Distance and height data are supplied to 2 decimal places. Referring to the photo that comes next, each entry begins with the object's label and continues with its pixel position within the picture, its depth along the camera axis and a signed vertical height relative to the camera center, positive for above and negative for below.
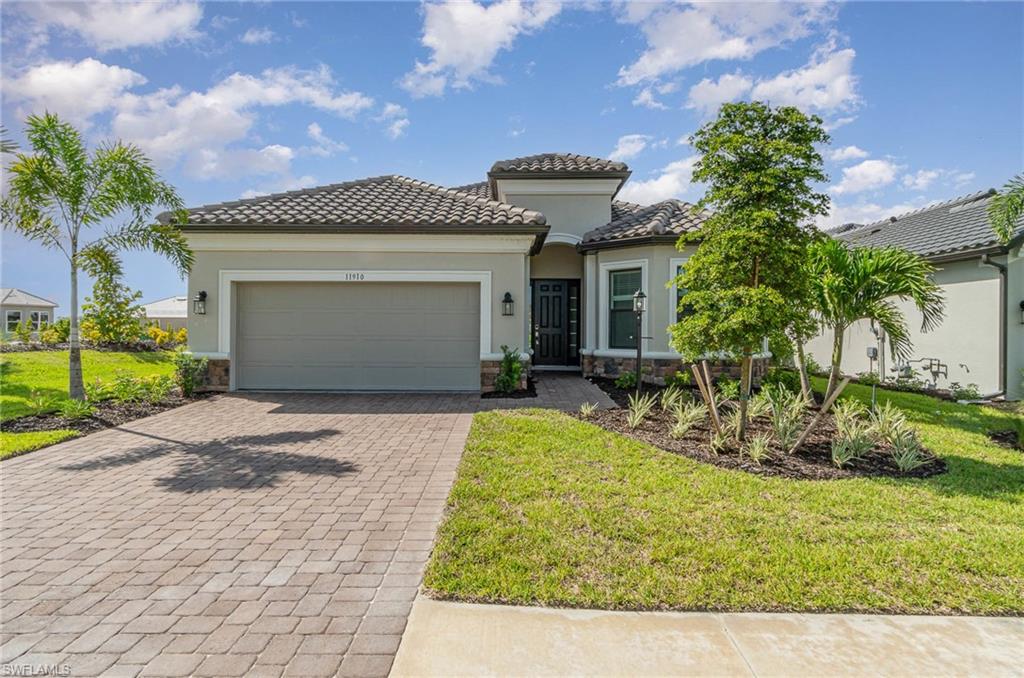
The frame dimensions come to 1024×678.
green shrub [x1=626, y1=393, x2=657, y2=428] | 7.44 -1.23
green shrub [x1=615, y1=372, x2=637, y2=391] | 11.12 -1.07
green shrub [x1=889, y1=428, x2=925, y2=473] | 5.81 -1.46
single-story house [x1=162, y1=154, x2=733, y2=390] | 10.30 +1.02
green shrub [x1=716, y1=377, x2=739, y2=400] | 9.41 -1.08
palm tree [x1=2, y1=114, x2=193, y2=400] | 7.99 +2.49
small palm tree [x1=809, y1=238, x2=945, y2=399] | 7.98 +0.91
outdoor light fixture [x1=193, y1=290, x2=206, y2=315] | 10.30 +0.65
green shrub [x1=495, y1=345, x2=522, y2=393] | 10.27 -0.83
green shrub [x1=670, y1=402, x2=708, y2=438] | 6.92 -1.26
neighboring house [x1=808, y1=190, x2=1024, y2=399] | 10.58 +0.57
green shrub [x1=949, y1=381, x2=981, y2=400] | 10.91 -1.28
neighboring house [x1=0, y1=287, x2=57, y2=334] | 30.64 +1.70
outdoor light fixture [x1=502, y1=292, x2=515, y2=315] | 10.39 +0.68
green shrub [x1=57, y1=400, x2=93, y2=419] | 7.84 -1.29
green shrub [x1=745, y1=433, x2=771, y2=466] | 5.85 -1.42
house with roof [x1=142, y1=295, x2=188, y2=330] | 37.53 +2.09
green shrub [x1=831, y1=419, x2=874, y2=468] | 5.92 -1.41
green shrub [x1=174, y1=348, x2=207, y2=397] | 9.95 -0.80
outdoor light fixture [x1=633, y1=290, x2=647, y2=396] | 9.30 +0.62
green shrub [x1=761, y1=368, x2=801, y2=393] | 10.72 -1.00
